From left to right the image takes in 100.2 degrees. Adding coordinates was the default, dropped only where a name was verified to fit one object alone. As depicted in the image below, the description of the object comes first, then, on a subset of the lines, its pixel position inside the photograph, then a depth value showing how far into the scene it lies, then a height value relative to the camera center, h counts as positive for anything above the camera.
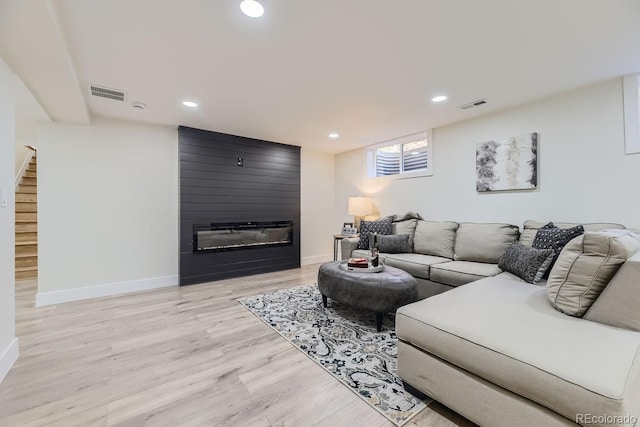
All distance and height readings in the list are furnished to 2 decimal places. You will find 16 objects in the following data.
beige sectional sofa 1.03 -0.62
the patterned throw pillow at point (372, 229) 4.09 -0.26
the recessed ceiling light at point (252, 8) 1.58 +1.24
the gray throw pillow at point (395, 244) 3.79 -0.46
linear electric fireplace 4.13 -0.39
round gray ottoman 2.37 -0.72
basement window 4.23 +0.94
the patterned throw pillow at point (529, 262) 2.25 -0.45
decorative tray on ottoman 2.71 -0.58
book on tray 2.80 -0.54
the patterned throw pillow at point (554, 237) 2.29 -0.23
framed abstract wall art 3.07 +0.59
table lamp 4.83 +0.11
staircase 4.46 -0.31
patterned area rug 1.61 -1.10
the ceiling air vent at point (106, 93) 2.68 +1.24
